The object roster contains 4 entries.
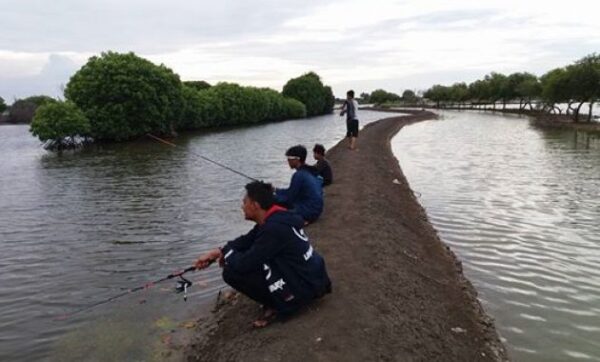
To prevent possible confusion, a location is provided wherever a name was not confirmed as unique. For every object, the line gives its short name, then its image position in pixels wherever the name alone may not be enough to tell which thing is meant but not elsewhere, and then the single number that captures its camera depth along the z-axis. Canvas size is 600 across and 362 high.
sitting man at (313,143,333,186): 13.20
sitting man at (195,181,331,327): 5.75
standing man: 22.52
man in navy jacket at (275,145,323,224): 9.82
